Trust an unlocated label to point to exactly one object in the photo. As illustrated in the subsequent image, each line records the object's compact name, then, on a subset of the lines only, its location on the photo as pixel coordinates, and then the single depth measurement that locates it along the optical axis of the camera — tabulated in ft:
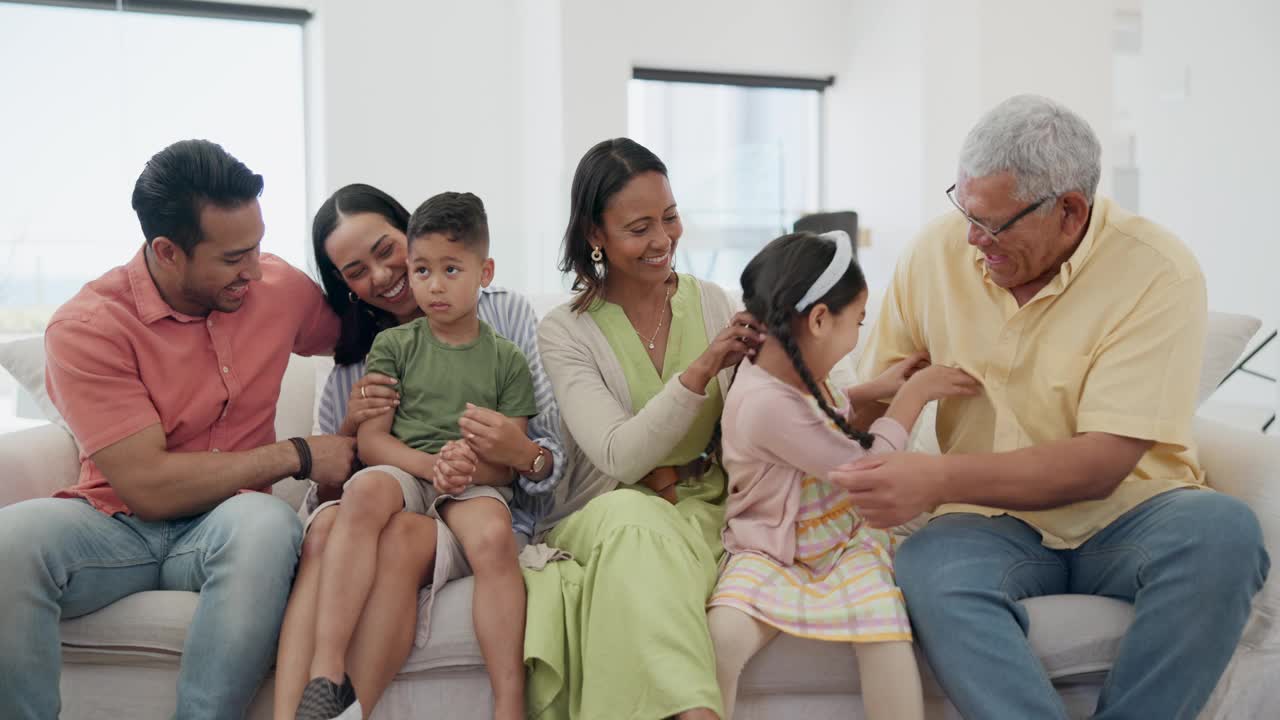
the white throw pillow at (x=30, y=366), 7.32
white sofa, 5.65
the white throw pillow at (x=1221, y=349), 7.10
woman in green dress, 5.38
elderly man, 5.33
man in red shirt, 5.43
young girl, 5.49
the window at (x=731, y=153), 17.93
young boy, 6.06
